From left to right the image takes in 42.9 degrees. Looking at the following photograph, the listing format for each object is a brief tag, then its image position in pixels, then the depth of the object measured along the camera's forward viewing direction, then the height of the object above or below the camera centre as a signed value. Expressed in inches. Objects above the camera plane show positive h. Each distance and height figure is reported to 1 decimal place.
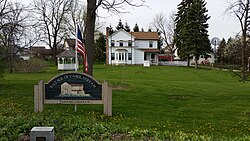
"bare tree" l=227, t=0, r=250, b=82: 495.5 +48.2
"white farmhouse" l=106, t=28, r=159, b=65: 2559.1 +111.6
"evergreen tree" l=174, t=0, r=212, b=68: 2238.2 +217.0
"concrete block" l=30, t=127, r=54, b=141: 231.9 -52.8
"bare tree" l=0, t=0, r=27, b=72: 684.7 +82.4
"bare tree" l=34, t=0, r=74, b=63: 2330.5 +310.3
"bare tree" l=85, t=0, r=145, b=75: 681.0 +79.5
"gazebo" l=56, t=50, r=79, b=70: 1931.6 +17.6
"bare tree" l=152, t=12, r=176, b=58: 3294.8 +277.3
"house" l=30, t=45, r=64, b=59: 3275.6 +115.2
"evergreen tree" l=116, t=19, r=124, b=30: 3496.6 +414.1
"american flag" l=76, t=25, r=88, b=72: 539.4 +33.7
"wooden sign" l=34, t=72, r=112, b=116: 426.0 -38.3
